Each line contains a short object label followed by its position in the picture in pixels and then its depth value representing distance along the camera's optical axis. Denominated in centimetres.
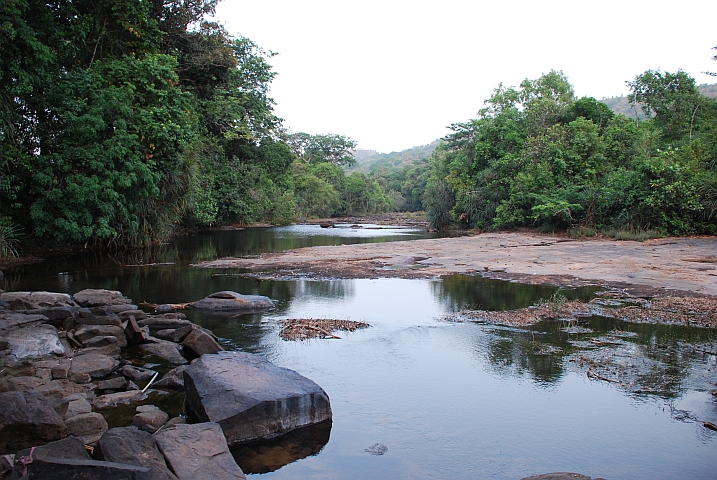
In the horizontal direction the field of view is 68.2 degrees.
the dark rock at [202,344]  779
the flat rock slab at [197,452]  416
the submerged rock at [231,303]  1109
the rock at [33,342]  704
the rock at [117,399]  588
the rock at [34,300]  914
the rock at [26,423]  442
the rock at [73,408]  508
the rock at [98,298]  1041
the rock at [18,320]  777
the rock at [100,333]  801
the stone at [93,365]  675
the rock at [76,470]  349
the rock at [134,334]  821
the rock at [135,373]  675
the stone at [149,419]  519
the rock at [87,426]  493
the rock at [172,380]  649
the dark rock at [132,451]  394
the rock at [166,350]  767
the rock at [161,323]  937
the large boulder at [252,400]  523
